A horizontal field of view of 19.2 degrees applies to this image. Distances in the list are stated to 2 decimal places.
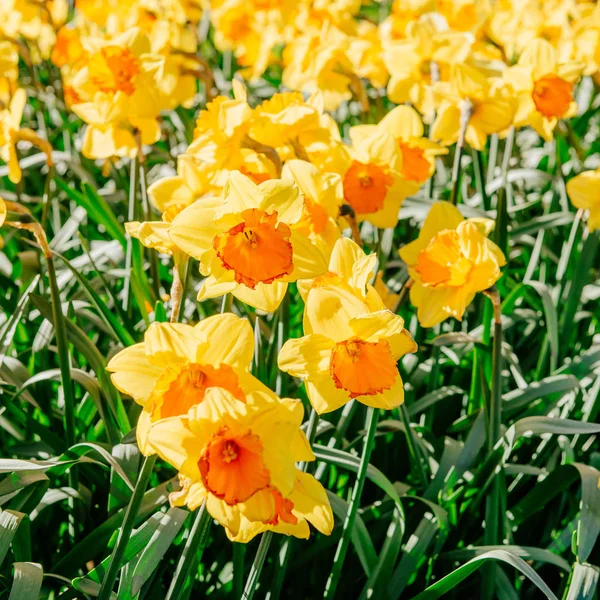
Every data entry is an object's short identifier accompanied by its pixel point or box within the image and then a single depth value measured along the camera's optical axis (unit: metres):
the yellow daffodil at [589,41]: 1.79
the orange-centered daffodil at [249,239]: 1.02
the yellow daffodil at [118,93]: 1.37
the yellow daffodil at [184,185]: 1.22
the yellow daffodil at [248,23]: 2.45
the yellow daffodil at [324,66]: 1.72
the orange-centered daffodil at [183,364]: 0.99
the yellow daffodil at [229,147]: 1.19
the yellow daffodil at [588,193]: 1.32
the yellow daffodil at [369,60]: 1.84
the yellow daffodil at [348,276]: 1.05
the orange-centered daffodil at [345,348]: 1.03
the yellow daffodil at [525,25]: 1.98
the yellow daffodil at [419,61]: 1.50
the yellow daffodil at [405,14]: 2.11
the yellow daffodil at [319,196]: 1.14
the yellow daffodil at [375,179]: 1.21
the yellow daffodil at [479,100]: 1.34
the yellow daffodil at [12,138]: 1.30
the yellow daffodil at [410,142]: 1.28
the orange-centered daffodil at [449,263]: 1.14
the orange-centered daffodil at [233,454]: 0.95
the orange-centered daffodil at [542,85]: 1.40
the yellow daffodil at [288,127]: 1.19
